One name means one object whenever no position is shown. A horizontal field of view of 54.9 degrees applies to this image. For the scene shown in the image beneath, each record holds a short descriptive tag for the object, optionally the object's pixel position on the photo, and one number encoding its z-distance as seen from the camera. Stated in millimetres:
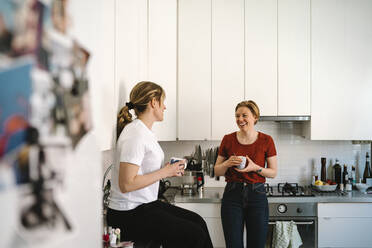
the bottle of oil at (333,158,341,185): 3367
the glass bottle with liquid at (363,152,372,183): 3373
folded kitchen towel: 2834
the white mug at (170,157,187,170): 1813
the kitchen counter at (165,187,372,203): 2930
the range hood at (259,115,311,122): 3135
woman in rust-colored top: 2500
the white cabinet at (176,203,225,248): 2935
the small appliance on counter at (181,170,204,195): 3072
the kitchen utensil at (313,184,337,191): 3158
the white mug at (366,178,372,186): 3320
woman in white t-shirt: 1585
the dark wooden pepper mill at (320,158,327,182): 3391
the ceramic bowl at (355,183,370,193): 3162
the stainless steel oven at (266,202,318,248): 2922
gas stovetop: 2998
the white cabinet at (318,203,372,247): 2947
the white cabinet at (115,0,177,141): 1899
